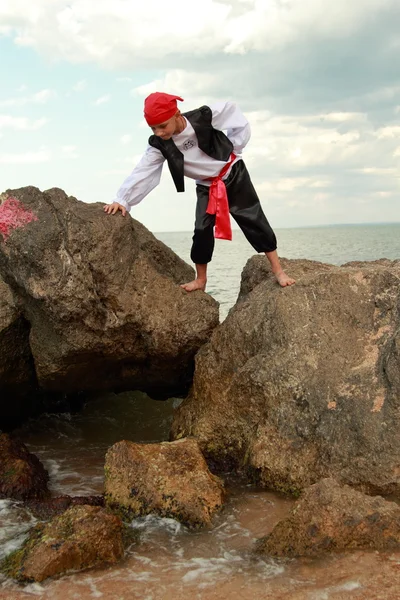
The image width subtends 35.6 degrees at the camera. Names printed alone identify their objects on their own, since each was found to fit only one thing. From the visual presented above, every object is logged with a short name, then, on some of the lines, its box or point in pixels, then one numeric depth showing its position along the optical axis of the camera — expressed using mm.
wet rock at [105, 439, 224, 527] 4570
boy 5879
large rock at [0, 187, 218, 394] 5352
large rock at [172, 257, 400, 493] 4910
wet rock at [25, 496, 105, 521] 4738
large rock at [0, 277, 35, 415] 5785
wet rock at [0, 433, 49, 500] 5062
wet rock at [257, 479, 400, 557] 3938
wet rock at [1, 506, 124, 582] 3842
